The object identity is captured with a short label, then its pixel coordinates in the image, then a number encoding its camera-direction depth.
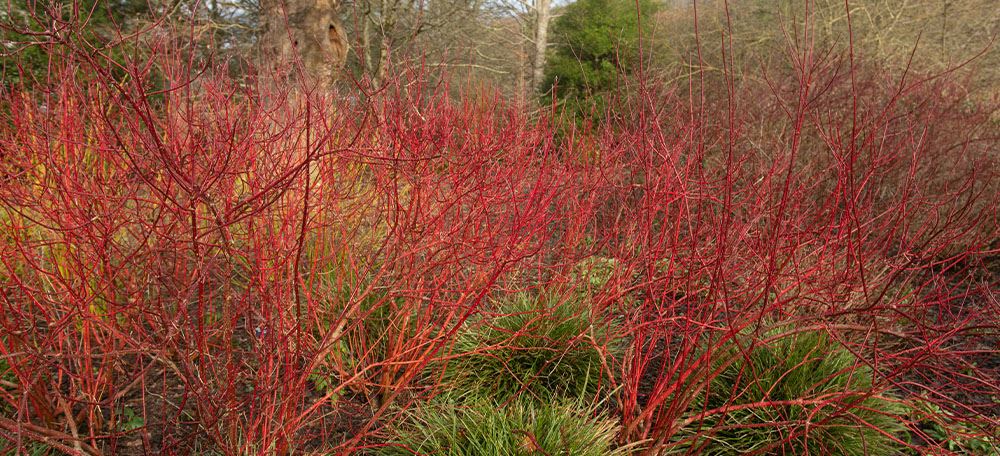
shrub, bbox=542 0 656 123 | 10.88
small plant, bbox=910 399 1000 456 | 3.06
